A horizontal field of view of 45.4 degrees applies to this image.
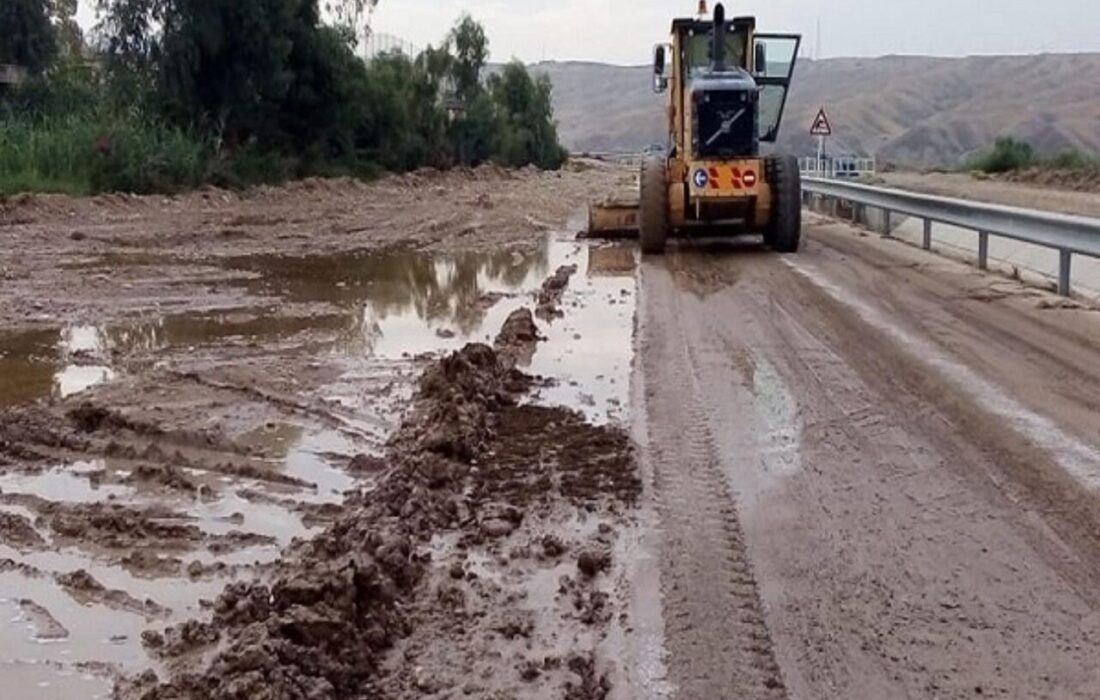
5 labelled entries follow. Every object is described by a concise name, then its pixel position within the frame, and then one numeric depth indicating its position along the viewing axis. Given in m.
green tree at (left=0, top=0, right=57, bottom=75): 41.25
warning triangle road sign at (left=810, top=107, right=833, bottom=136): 38.20
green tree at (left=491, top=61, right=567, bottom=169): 74.62
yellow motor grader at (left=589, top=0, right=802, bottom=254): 18.59
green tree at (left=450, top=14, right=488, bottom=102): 66.00
